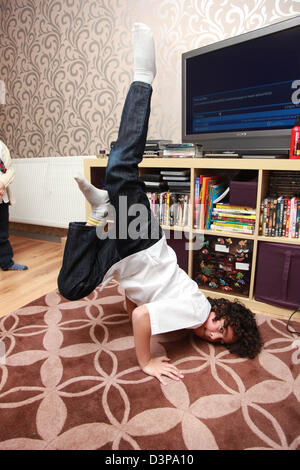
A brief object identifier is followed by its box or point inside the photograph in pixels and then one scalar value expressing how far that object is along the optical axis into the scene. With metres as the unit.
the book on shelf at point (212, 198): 1.76
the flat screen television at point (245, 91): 1.61
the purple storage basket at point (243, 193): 1.62
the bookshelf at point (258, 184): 1.54
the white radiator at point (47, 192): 2.62
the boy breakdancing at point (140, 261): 1.10
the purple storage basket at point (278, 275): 1.55
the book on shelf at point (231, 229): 1.67
